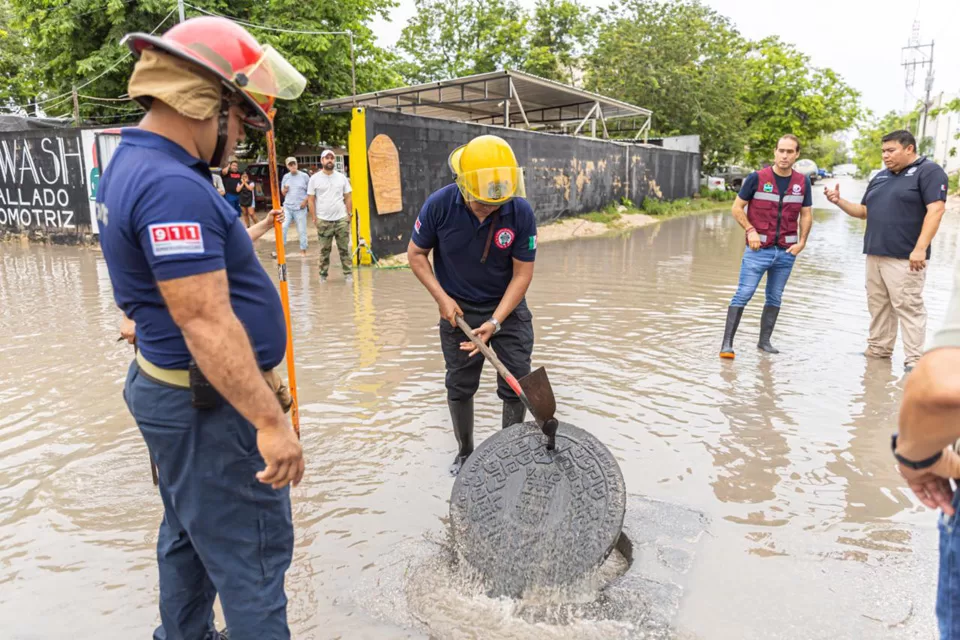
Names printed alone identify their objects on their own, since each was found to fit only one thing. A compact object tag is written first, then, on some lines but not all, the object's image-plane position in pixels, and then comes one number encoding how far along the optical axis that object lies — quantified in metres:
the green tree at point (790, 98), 34.81
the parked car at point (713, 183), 34.42
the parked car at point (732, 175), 36.59
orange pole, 3.24
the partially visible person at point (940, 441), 1.23
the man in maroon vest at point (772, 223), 5.98
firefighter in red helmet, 1.61
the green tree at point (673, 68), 29.25
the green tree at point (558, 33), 31.39
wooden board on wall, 11.21
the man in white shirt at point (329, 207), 10.02
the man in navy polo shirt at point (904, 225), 5.42
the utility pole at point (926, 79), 47.23
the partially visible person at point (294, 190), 10.93
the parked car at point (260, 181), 21.65
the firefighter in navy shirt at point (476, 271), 3.57
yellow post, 10.98
